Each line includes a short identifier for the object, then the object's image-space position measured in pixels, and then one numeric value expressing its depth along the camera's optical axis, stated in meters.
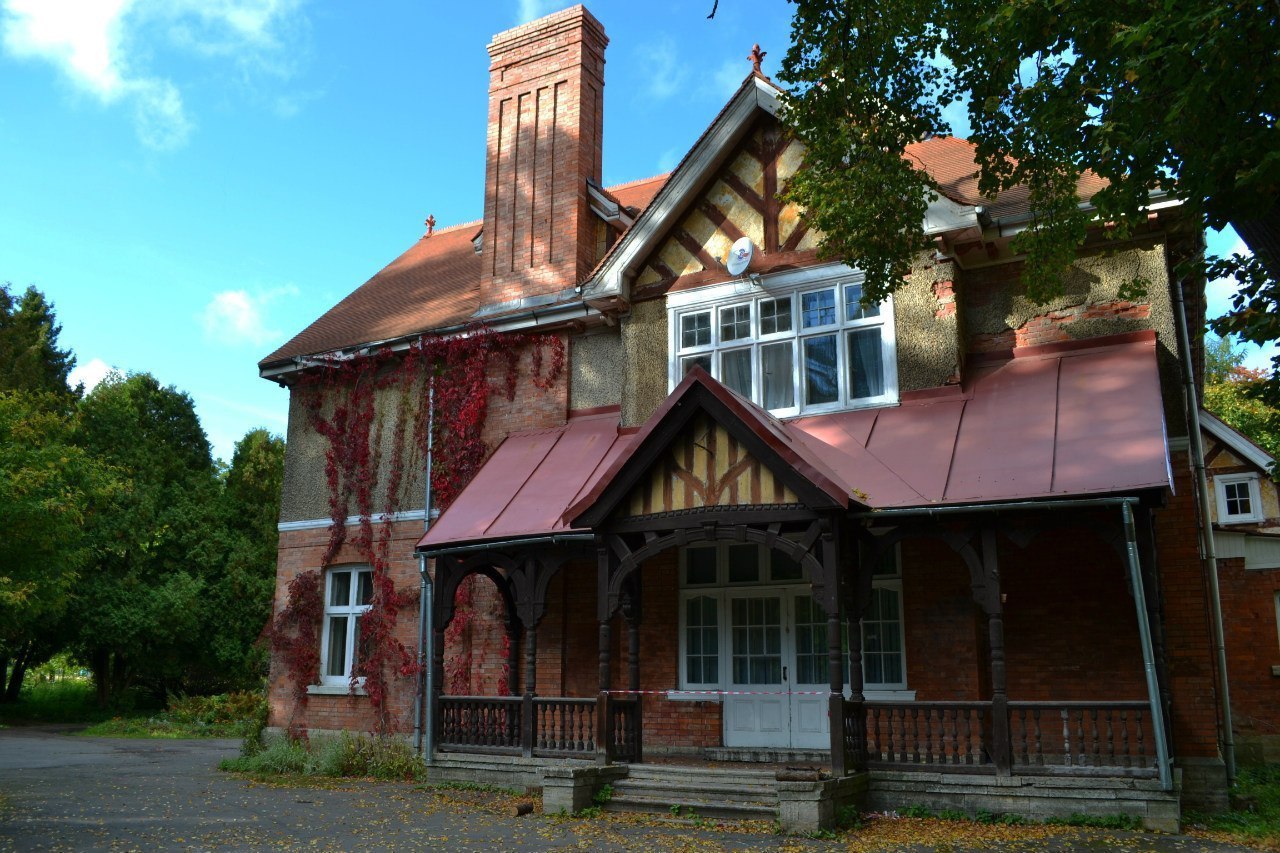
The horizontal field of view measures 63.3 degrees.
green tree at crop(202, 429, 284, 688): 31.08
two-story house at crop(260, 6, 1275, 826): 10.71
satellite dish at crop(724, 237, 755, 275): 14.34
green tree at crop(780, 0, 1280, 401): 7.74
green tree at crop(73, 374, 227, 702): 28.97
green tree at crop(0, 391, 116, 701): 18.33
